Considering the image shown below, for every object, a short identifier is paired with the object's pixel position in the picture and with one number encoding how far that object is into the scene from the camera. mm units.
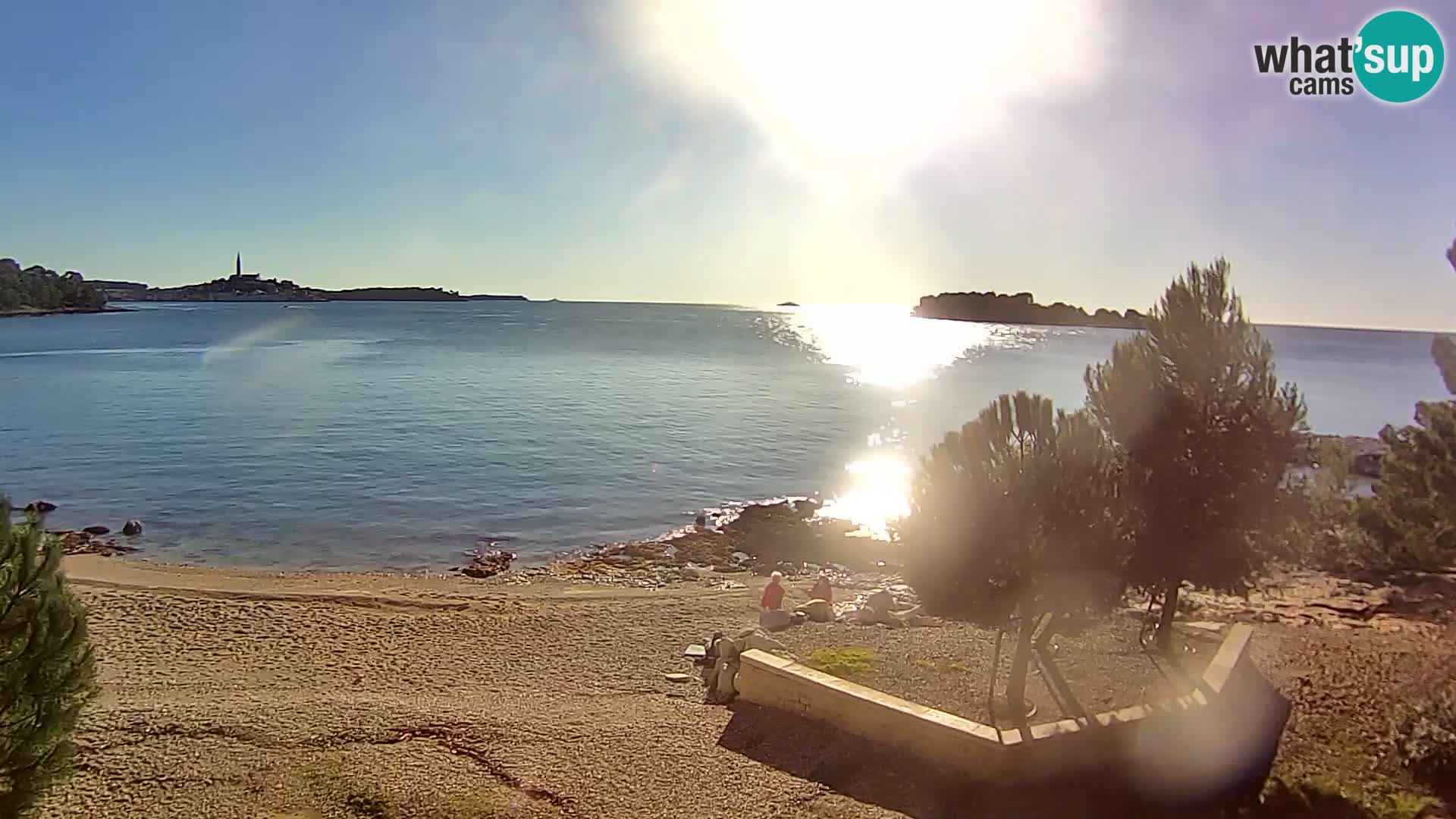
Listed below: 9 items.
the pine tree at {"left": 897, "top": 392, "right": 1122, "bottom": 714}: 9141
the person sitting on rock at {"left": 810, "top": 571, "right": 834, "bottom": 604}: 18281
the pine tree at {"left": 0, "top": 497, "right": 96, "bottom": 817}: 5441
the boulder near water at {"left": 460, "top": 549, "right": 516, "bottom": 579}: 24297
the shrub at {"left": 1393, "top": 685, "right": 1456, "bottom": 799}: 8477
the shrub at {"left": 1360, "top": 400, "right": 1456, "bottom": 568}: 14336
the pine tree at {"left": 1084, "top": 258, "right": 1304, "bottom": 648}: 10211
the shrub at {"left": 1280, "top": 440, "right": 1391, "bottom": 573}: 10594
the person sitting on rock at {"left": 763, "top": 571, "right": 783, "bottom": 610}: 17062
